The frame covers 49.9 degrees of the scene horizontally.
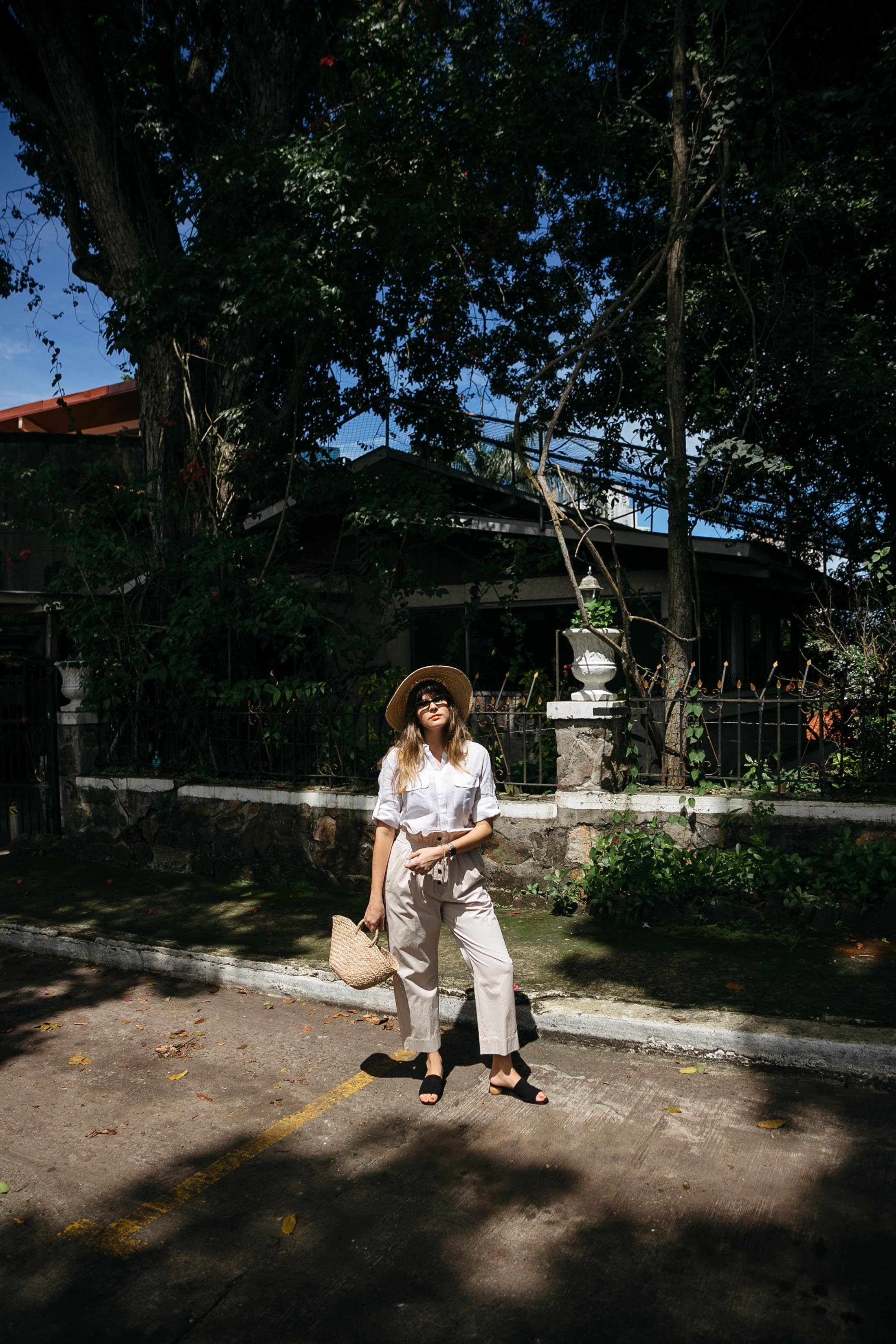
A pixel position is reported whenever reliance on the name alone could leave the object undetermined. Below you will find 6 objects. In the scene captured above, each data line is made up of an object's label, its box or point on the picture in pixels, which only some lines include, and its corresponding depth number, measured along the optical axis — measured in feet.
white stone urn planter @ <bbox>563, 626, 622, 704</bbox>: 23.02
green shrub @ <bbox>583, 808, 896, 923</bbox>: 19.58
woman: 13.65
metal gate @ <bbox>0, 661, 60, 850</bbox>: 31.96
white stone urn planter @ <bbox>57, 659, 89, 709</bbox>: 31.07
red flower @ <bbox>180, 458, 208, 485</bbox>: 32.55
